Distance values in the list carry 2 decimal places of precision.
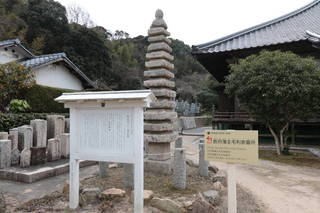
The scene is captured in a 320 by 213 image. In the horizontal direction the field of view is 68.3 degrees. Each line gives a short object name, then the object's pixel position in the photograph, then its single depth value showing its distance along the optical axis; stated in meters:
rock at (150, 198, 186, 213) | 3.91
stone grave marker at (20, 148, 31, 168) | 6.42
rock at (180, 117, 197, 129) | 24.11
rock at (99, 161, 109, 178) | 5.82
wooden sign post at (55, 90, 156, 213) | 3.86
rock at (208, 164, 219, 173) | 6.62
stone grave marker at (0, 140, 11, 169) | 6.25
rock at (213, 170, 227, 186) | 5.51
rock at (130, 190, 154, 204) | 4.20
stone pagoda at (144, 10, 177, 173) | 6.60
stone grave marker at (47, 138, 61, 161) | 7.37
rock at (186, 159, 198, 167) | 7.16
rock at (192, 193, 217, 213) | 3.74
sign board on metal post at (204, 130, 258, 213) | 3.53
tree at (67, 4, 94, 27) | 37.72
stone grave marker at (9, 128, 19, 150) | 7.14
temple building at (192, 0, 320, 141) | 11.80
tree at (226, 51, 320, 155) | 8.66
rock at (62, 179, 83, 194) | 4.75
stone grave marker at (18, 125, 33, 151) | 7.29
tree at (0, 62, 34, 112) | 11.27
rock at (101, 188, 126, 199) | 4.30
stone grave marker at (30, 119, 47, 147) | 8.16
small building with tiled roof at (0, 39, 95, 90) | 16.75
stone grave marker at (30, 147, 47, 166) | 6.69
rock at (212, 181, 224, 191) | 5.00
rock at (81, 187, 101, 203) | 4.37
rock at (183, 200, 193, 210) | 3.99
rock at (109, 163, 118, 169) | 6.90
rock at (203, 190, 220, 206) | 4.28
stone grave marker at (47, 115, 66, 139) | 9.23
